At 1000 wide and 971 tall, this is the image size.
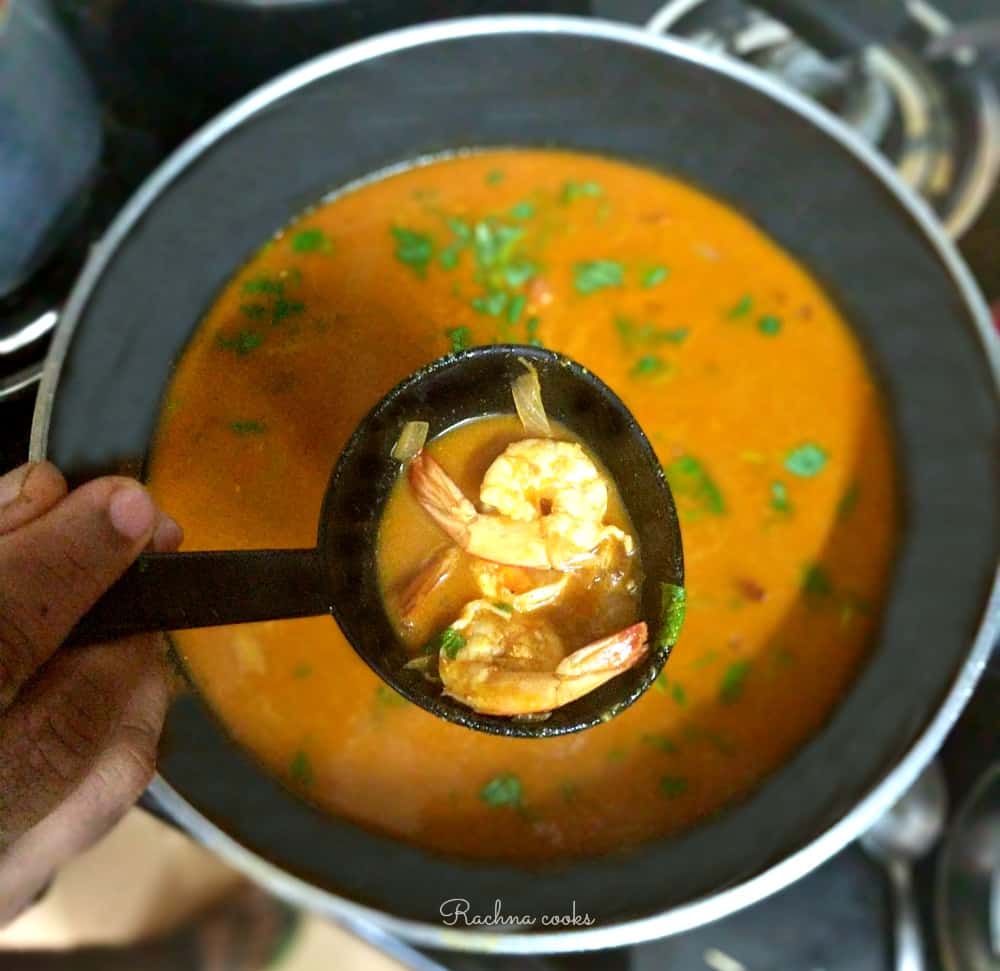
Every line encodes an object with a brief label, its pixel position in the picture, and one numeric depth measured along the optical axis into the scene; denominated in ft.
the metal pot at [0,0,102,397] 0.86
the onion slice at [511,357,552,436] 0.75
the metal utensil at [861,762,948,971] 1.00
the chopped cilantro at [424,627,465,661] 0.73
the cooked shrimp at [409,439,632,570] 0.74
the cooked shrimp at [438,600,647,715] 0.69
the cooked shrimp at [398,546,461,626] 0.77
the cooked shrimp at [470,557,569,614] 0.77
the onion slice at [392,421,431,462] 0.76
